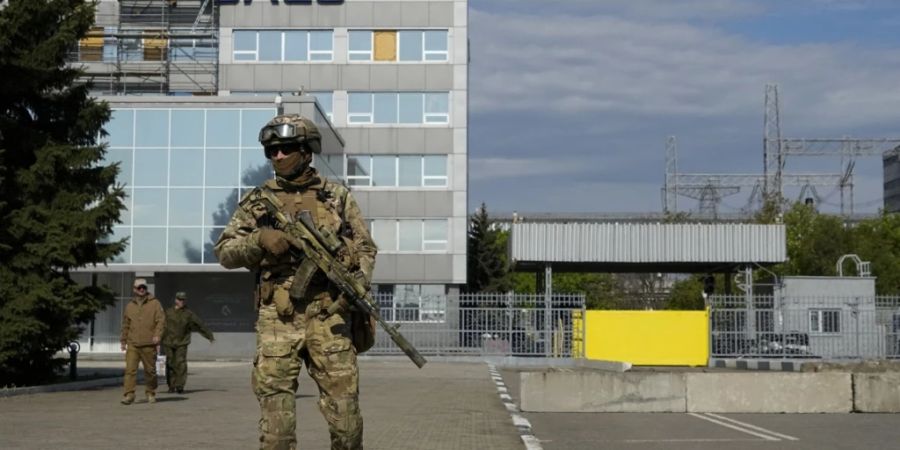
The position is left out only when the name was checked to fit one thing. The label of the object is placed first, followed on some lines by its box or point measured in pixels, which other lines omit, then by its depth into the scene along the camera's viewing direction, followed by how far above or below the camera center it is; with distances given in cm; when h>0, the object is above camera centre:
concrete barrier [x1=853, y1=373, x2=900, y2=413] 1730 -124
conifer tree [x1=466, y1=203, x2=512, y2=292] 7088 +238
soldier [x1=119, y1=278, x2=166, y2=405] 1756 -43
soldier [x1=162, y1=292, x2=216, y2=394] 2045 -58
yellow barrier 4038 -109
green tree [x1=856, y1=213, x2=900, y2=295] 6247 +310
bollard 2407 -113
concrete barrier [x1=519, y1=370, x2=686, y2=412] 1734 -124
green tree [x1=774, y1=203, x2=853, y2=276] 6619 +322
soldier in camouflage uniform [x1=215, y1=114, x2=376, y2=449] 661 +0
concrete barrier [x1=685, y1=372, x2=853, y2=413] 1727 -122
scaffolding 5683 +1171
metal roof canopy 4381 +216
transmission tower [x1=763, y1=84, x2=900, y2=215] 10431 +1343
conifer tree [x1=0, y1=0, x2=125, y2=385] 2061 +200
